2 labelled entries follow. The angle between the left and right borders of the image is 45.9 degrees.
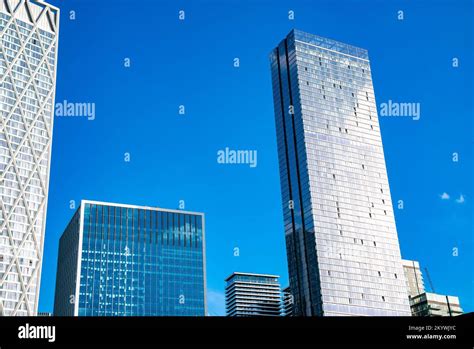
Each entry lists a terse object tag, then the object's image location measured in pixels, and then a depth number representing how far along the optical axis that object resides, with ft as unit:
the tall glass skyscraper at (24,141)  441.68
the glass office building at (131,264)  570.46
